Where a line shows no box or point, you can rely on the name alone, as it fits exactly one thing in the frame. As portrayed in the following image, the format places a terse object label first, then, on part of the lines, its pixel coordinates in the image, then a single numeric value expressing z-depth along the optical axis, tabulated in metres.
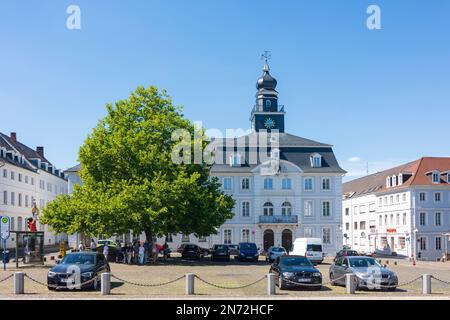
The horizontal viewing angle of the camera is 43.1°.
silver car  22.89
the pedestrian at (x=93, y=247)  41.61
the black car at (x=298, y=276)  23.08
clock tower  69.44
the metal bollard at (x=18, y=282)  20.81
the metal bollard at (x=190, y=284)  21.36
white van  43.34
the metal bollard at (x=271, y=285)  21.53
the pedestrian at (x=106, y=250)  37.62
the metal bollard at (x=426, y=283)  22.12
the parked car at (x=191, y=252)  44.88
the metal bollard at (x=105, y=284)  20.95
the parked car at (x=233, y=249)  55.16
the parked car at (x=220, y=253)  45.25
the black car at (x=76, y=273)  22.00
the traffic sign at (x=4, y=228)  31.54
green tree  38.31
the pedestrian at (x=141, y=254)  38.00
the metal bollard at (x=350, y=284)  21.73
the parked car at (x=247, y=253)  44.53
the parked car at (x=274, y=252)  43.94
